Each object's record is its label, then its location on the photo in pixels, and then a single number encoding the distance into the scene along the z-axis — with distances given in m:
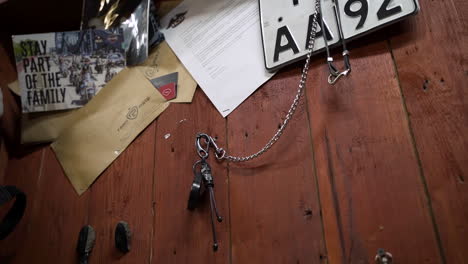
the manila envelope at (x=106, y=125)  0.78
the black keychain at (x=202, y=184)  0.65
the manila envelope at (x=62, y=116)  0.83
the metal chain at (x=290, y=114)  0.69
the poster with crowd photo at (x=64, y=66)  0.83
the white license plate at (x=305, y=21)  0.65
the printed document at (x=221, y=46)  0.76
